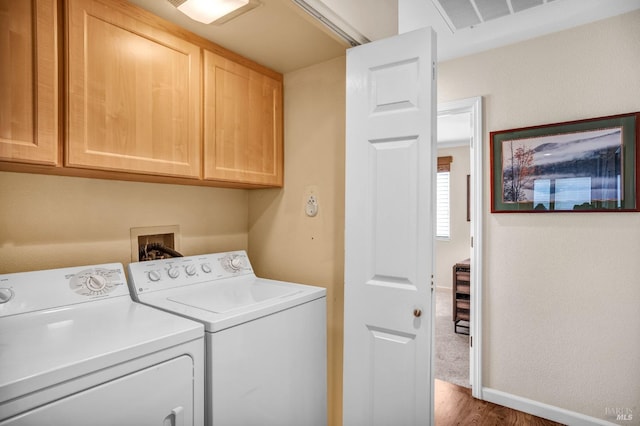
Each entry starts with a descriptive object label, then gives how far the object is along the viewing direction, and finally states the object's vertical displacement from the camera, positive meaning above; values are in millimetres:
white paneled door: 1439 -86
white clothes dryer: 846 -393
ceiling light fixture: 1335 +804
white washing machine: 1236 -499
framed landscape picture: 2018 +280
